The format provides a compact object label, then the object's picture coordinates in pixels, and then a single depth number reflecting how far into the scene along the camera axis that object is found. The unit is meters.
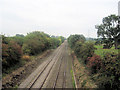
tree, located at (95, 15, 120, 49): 26.64
